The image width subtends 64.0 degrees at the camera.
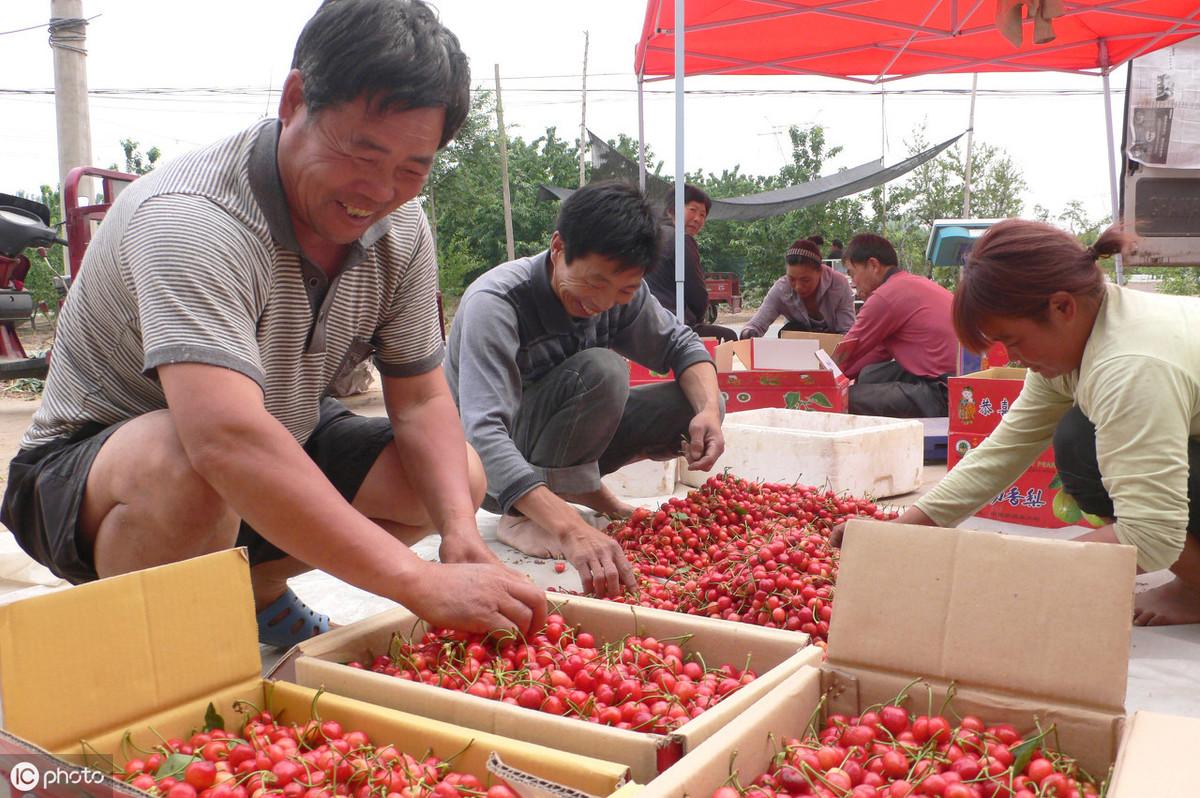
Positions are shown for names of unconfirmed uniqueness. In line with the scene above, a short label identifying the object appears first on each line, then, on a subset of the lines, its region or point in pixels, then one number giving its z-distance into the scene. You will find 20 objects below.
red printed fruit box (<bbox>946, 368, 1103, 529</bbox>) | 3.08
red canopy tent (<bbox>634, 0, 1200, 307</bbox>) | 5.93
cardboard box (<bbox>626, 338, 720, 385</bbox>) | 4.18
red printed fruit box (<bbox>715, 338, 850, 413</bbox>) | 4.04
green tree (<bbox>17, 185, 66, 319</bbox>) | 15.01
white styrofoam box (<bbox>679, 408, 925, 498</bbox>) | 3.48
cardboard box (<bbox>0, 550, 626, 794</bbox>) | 1.12
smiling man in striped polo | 1.41
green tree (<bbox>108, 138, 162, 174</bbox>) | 17.80
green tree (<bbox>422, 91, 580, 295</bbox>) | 21.45
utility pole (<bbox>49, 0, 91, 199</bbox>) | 7.63
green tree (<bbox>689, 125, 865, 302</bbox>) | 21.95
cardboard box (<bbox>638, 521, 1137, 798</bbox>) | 1.21
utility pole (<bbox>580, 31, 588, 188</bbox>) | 21.55
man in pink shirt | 4.66
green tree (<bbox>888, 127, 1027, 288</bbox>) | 21.27
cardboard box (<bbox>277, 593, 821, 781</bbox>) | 1.16
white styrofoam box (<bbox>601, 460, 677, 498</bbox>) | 3.64
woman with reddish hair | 1.85
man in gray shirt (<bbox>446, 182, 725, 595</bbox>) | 2.40
